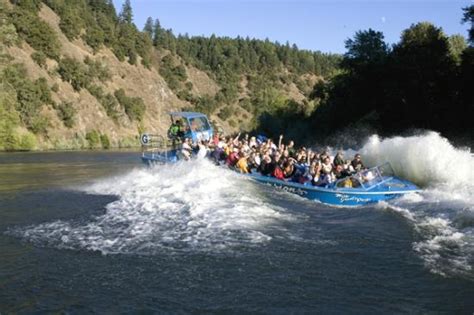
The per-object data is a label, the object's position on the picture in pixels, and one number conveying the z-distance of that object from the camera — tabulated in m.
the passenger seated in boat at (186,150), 20.69
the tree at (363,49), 40.08
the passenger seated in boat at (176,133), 22.69
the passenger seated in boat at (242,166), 18.27
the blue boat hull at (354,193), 14.91
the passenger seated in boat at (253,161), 18.86
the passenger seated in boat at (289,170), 17.23
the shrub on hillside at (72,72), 69.81
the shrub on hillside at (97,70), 77.31
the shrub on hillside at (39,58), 66.19
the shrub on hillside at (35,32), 68.06
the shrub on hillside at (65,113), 63.31
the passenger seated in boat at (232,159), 19.00
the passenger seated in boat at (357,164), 17.09
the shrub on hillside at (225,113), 112.38
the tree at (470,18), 30.86
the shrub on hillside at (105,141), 64.55
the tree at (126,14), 112.25
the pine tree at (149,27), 123.44
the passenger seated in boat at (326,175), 15.98
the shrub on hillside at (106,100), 74.56
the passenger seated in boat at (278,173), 17.20
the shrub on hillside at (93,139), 62.25
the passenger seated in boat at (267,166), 17.83
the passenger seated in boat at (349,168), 16.72
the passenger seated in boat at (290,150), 19.99
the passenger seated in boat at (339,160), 17.44
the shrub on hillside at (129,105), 80.81
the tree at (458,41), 49.69
